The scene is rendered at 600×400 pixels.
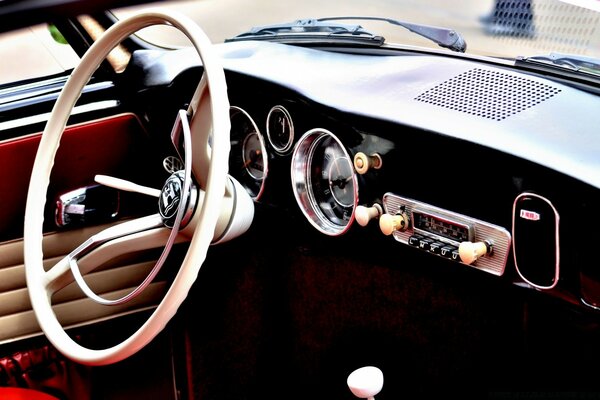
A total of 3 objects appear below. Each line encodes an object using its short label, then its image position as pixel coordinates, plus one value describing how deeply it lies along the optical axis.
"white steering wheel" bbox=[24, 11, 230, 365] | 1.12
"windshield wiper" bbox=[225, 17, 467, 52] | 1.54
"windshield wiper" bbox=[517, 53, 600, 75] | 1.31
